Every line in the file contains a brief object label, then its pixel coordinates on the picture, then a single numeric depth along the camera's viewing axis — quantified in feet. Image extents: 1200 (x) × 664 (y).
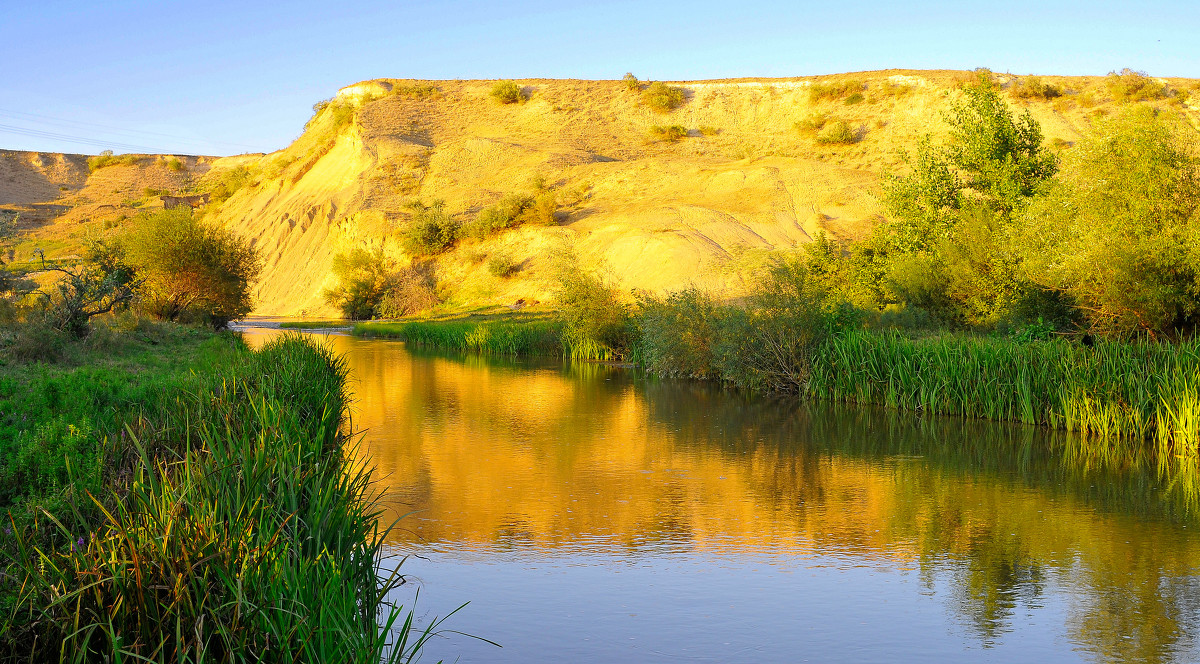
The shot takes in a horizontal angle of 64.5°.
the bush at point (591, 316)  106.73
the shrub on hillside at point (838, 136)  229.04
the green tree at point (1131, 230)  54.44
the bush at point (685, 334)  81.35
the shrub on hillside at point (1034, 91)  235.20
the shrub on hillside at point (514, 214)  196.54
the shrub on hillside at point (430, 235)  199.11
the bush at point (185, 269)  98.99
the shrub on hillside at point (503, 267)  183.01
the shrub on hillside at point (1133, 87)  230.48
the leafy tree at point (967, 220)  78.64
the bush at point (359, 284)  196.34
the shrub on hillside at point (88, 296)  57.52
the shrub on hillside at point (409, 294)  190.08
